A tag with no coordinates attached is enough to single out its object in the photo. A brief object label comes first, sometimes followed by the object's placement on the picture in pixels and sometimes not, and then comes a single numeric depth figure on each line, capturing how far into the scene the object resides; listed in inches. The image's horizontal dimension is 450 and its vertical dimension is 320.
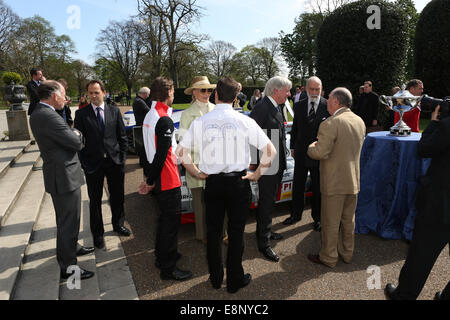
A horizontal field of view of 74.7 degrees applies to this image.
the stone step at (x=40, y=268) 108.0
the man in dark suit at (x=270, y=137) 134.2
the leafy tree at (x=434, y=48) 622.5
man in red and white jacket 105.0
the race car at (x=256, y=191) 148.3
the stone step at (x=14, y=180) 170.9
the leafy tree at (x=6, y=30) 1378.0
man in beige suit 116.3
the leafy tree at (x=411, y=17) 1106.7
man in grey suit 104.8
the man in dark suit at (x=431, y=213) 88.4
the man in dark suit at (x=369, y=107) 314.3
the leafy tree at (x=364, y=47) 446.9
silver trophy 152.2
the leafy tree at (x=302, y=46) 1389.4
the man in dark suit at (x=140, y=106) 229.0
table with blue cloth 141.8
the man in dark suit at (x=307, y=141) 160.9
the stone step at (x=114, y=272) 109.3
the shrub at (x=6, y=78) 492.7
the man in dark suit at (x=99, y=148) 139.1
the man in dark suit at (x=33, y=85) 234.7
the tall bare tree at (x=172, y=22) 1142.3
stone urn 365.8
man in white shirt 95.5
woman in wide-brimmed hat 140.0
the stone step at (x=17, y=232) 111.4
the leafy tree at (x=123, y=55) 1820.9
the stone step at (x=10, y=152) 241.7
